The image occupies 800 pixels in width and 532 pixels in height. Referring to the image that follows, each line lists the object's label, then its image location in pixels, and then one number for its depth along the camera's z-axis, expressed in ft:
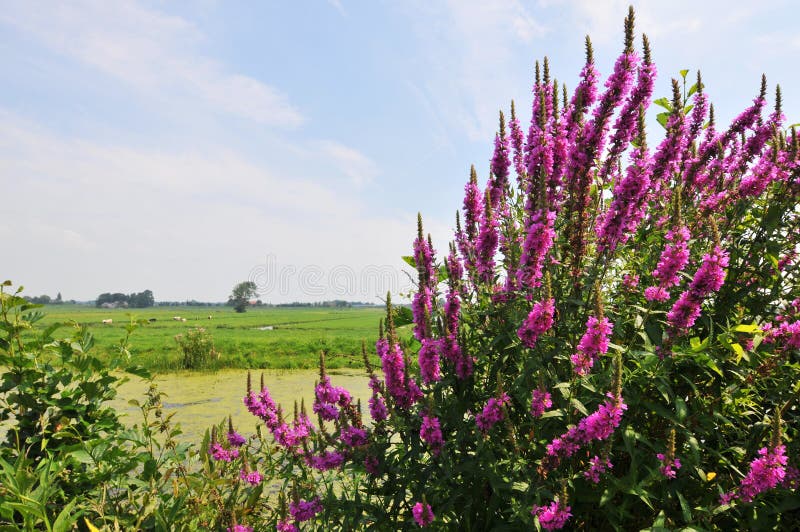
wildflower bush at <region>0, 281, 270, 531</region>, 7.85
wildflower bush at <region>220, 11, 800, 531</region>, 6.67
